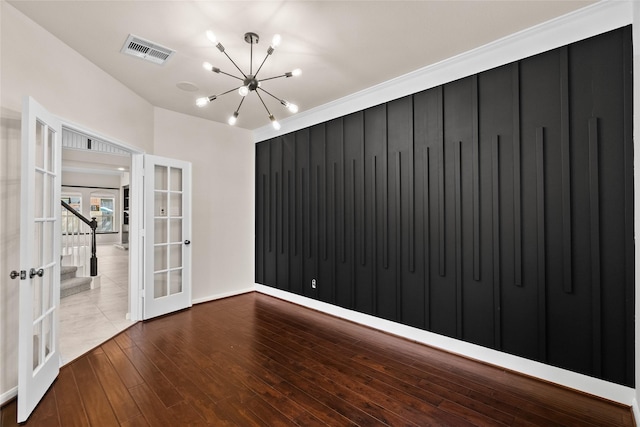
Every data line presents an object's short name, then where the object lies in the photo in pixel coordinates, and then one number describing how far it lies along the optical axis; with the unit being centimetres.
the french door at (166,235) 400
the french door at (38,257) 203
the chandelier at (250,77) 212
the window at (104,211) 1127
